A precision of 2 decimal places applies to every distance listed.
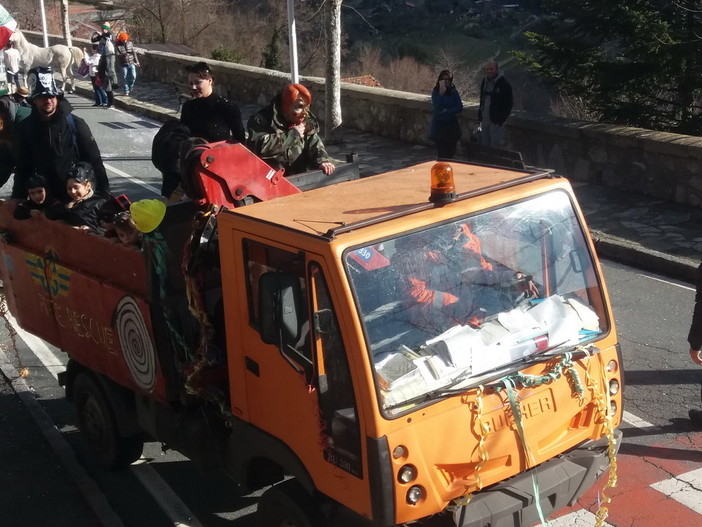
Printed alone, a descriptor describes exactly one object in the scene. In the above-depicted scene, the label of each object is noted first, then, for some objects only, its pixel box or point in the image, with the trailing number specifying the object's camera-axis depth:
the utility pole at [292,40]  15.91
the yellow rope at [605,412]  4.39
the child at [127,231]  5.39
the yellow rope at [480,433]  4.00
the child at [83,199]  6.12
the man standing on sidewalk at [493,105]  13.31
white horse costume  22.39
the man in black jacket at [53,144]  7.46
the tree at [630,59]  13.65
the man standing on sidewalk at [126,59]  22.47
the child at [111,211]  5.68
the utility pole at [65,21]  27.91
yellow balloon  4.78
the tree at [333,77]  15.65
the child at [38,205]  6.13
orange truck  3.91
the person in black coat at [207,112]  7.73
